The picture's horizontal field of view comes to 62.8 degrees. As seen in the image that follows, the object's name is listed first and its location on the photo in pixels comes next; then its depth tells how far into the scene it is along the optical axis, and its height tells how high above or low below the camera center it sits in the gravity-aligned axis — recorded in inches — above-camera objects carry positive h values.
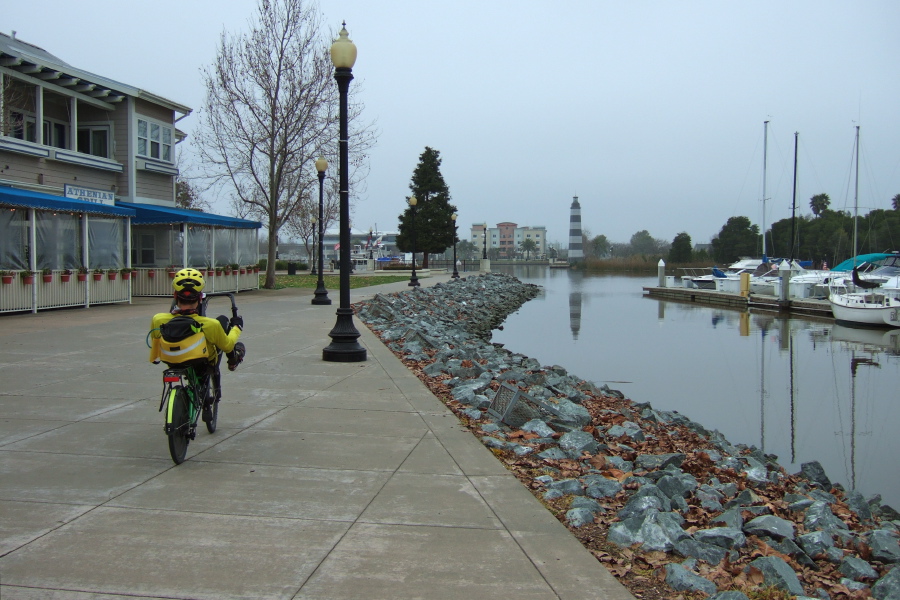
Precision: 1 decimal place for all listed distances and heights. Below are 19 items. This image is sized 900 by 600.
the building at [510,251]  6415.8 +120.7
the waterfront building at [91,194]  744.3 +86.1
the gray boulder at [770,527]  204.7 -73.8
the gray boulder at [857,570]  188.5 -78.4
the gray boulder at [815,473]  338.3 -97.7
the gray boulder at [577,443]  281.1 -69.7
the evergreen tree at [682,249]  3348.9 +69.8
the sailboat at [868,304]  1127.6 -61.5
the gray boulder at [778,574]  166.1 -71.5
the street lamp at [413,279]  1358.3 -29.8
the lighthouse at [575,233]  4717.0 +199.4
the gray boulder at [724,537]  192.5 -71.8
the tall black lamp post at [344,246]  433.4 +10.7
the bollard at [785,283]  1486.2 -37.1
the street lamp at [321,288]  864.9 -31.7
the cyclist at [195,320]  230.1 -18.4
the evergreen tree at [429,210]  2679.6 +192.8
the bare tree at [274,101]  1182.3 +261.9
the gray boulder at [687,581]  159.2 -69.0
